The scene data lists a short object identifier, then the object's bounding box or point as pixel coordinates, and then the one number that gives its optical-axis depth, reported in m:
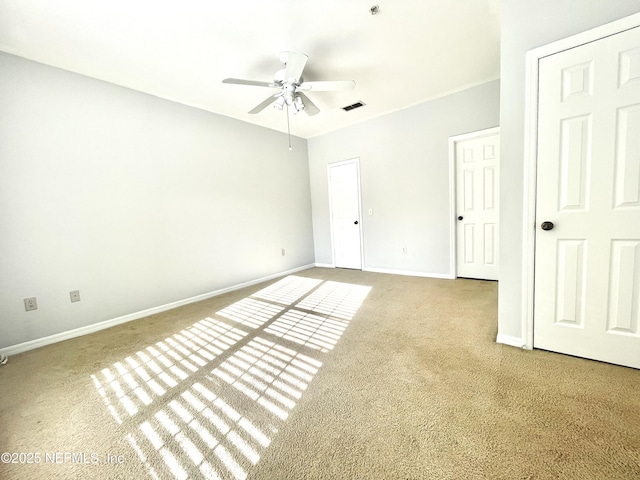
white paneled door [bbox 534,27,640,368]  1.50
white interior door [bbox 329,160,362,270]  4.77
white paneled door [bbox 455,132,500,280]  3.50
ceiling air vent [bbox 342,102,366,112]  3.75
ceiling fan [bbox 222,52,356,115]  2.16
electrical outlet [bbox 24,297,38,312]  2.35
